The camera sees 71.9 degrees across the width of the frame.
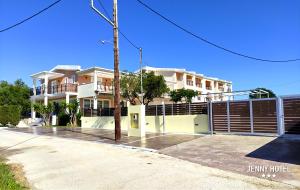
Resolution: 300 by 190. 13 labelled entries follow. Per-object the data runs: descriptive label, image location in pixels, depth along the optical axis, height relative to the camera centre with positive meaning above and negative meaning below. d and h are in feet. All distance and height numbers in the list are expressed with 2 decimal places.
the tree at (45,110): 72.15 -1.58
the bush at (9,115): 73.14 -3.18
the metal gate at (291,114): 33.79 -1.88
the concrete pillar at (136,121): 42.05 -3.38
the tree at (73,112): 69.92 -2.36
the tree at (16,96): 94.73 +4.49
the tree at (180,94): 77.71 +3.68
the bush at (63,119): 75.91 -5.08
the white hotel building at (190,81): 100.99 +13.46
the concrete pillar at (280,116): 34.83 -2.23
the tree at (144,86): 64.07 +5.69
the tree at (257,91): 43.47 +2.49
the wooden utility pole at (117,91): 38.33 +2.55
